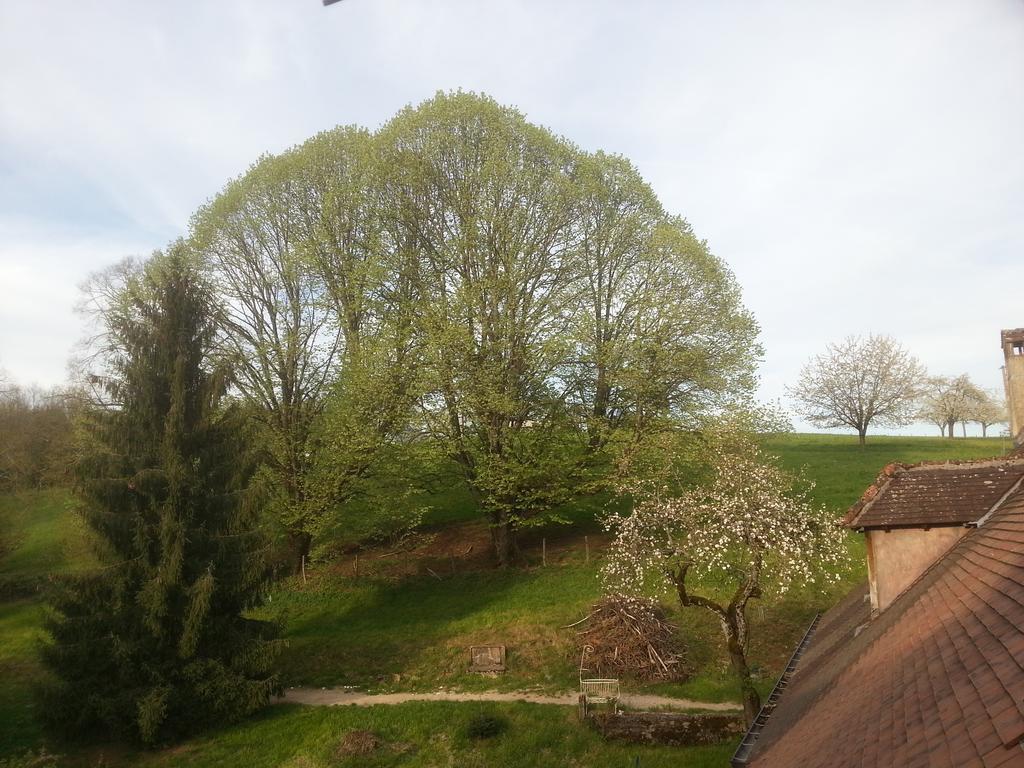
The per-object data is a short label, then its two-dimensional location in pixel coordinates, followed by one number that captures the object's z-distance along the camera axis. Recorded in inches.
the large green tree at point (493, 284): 1005.8
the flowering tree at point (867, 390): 1817.2
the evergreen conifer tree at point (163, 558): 674.8
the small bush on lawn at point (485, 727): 642.8
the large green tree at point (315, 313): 1029.2
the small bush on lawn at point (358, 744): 619.5
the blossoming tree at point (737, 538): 579.5
